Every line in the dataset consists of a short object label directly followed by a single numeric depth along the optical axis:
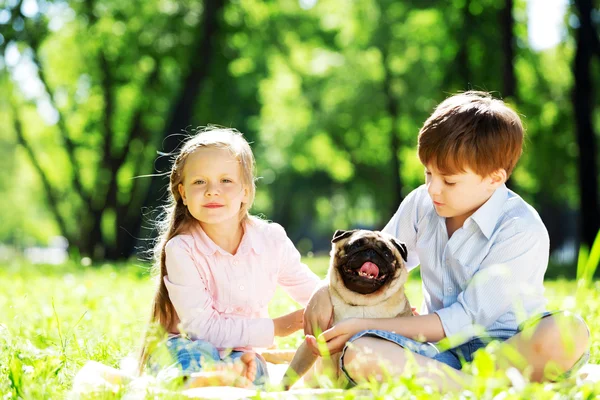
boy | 3.41
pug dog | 3.58
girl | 3.98
